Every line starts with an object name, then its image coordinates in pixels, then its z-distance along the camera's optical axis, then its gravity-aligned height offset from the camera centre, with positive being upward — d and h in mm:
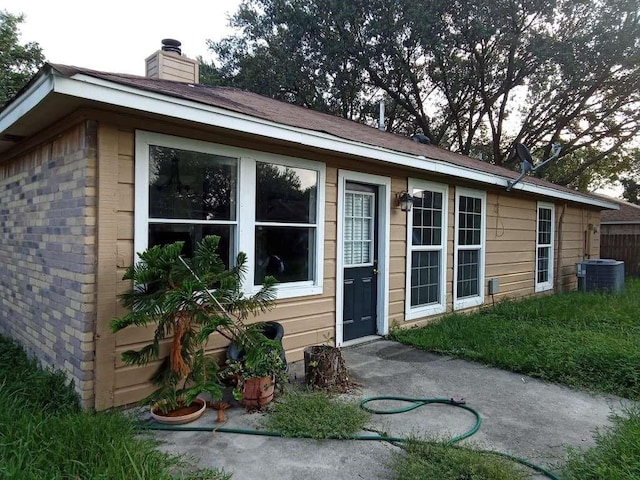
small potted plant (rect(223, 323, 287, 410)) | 2926 -1044
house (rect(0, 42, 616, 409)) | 3018 +204
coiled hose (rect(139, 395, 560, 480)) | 2498 -1295
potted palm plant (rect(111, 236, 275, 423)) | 2764 -529
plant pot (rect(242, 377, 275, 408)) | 3160 -1174
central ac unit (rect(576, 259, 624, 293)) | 8734 -771
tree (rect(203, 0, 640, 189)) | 12008 +5381
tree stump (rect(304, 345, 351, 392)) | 3539 -1132
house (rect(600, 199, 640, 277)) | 13836 -37
